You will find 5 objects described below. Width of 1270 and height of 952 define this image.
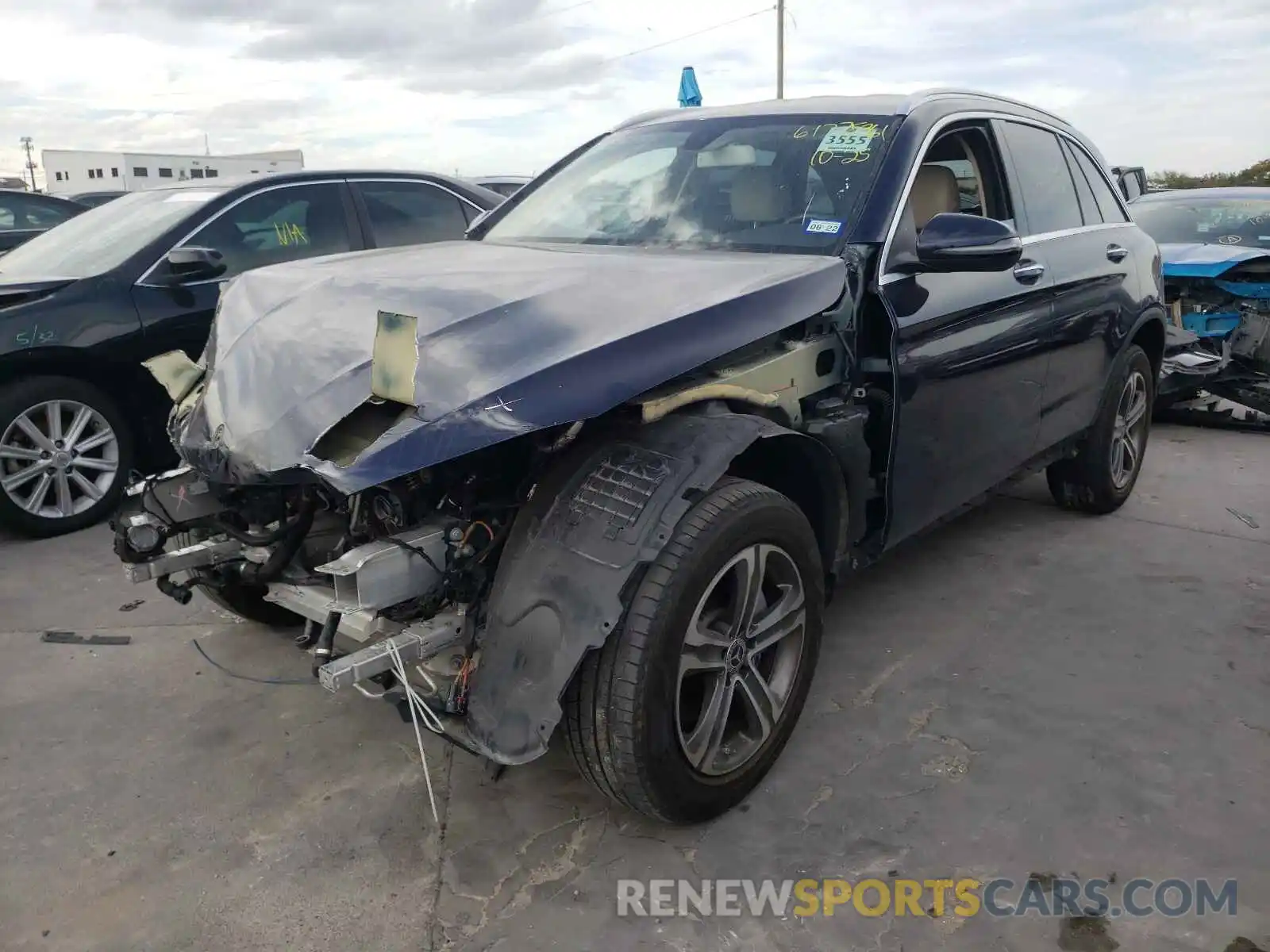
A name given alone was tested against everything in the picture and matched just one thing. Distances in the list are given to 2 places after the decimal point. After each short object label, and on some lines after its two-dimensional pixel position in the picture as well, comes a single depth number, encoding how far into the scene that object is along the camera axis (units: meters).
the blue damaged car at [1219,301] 6.72
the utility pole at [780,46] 22.61
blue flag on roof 9.30
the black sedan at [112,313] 4.59
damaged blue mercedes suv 2.15
